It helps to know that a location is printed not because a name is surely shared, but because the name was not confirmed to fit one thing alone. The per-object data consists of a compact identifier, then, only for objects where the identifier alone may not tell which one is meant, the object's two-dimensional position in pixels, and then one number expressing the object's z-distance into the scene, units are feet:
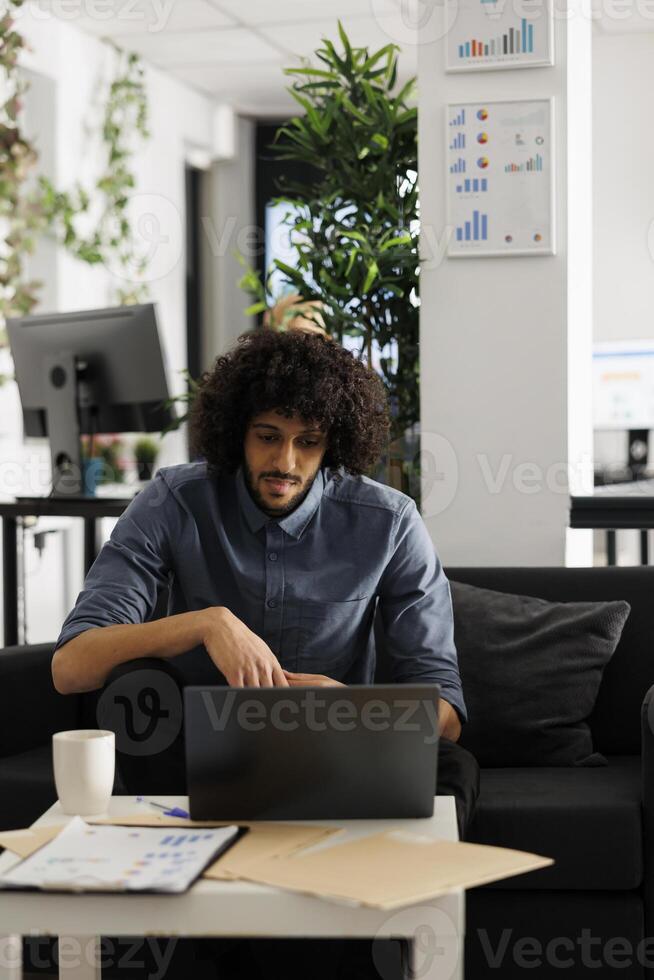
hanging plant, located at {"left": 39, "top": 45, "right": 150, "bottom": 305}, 18.34
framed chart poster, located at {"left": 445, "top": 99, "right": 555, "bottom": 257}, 9.30
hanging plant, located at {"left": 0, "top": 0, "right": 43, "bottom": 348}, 16.37
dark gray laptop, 4.60
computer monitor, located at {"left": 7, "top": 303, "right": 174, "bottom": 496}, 12.12
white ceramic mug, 4.95
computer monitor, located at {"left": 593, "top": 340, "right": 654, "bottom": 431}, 16.58
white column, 9.40
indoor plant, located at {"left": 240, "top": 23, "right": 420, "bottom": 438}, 10.04
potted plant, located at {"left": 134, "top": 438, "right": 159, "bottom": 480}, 17.20
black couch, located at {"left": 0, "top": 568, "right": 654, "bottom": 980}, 6.68
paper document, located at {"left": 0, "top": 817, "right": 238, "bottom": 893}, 4.06
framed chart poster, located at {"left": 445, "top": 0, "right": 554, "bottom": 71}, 9.20
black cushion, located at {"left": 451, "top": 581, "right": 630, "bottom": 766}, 7.79
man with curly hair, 6.65
